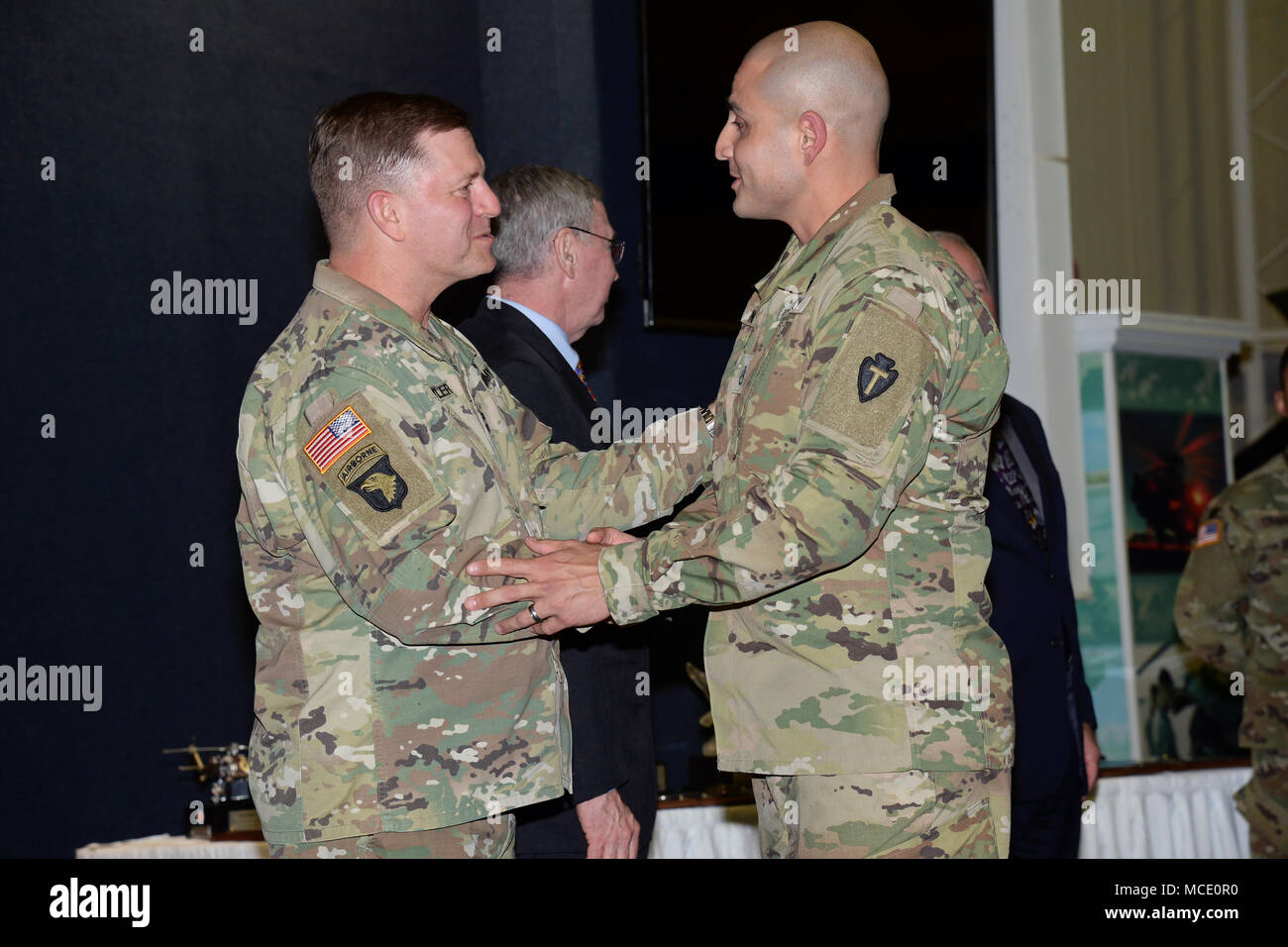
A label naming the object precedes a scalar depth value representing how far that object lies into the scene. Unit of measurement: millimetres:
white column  4977
